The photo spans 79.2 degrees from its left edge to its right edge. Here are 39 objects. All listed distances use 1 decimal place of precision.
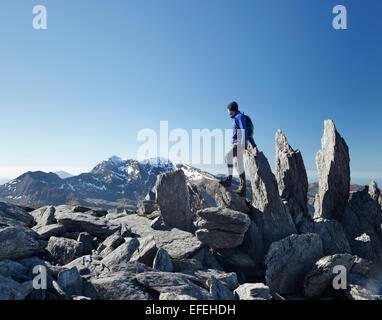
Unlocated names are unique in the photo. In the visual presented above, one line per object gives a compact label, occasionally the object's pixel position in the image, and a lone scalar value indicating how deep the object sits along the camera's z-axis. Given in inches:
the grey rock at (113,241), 609.0
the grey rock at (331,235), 711.1
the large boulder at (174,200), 773.9
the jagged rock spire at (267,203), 716.7
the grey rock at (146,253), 514.9
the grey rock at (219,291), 405.5
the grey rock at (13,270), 404.1
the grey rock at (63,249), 573.0
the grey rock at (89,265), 472.4
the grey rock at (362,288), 484.5
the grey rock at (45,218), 813.9
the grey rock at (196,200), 943.2
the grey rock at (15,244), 462.3
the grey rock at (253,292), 420.2
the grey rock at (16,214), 784.6
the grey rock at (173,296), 348.2
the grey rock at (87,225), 727.7
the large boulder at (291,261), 569.6
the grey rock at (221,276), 485.1
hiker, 660.1
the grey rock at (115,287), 374.6
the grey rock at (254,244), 673.1
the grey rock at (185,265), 519.4
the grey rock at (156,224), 749.3
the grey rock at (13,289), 329.1
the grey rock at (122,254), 514.0
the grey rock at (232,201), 776.3
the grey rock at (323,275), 538.3
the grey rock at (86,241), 611.4
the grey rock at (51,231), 679.1
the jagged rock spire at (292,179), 929.3
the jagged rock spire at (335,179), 990.4
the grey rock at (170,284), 385.7
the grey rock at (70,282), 382.9
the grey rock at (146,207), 1009.5
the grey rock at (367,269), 562.3
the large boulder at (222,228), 637.9
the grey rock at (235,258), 624.4
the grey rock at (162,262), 490.3
